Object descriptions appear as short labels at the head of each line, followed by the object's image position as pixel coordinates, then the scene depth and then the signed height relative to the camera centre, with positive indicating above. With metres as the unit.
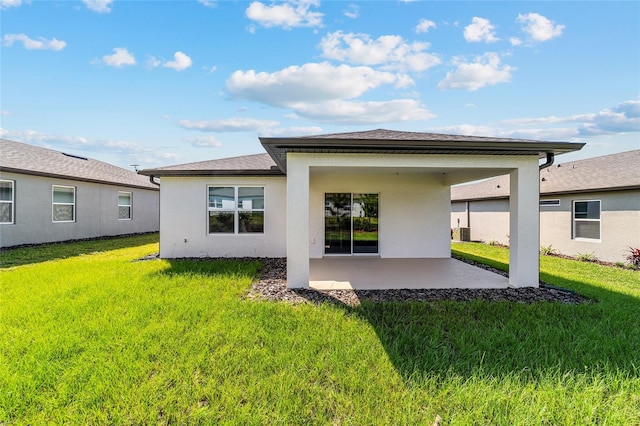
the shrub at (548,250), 13.91 -1.71
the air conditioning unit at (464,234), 20.14 -1.40
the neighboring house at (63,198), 12.65 +0.75
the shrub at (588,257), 12.03 -1.77
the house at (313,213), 11.20 -0.01
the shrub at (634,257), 10.41 -1.51
